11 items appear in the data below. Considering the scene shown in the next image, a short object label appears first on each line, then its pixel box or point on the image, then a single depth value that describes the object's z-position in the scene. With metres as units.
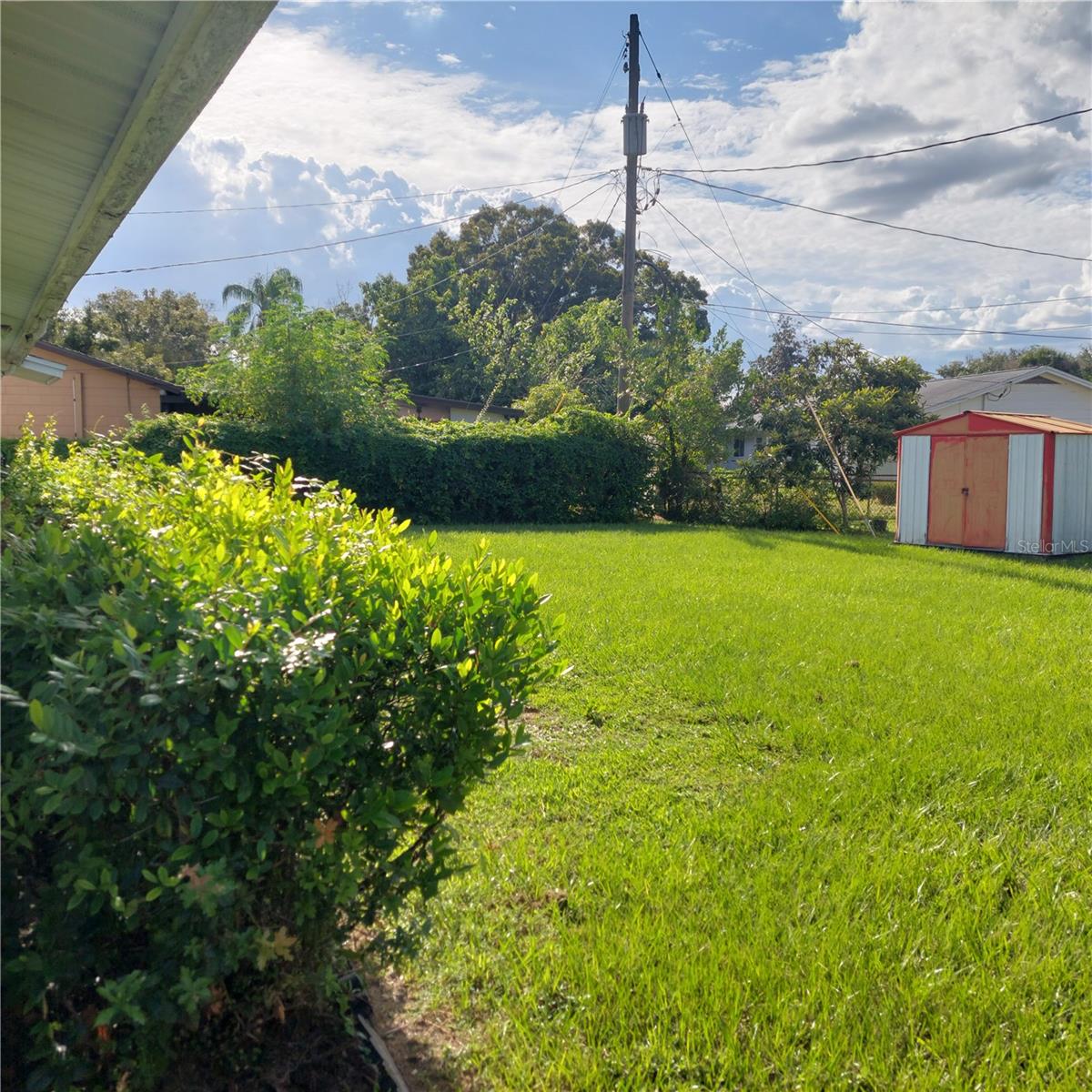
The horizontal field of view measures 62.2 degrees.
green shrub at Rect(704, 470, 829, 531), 19.05
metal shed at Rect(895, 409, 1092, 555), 14.24
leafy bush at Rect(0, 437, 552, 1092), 1.84
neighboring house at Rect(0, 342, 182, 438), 22.22
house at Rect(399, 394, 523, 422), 30.98
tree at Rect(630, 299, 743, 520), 19.44
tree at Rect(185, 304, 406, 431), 16.88
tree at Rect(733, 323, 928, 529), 19.69
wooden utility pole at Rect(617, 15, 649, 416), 20.42
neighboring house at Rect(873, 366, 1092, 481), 26.88
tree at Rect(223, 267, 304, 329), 38.84
